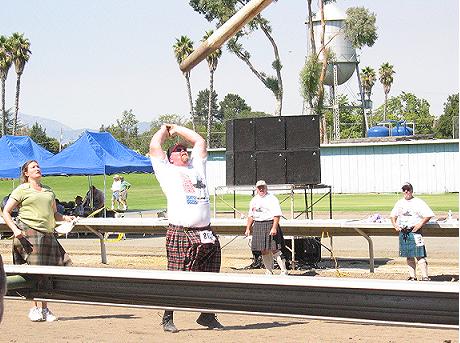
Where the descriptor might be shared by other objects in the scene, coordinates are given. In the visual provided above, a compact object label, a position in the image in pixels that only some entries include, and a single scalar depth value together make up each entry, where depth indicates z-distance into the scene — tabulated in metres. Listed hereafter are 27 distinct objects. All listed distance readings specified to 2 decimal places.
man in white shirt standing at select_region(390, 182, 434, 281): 14.02
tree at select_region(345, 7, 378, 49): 57.59
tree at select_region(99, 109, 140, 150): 101.41
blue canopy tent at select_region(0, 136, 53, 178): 25.59
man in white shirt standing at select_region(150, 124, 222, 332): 8.89
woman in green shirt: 9.75
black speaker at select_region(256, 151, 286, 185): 17.09
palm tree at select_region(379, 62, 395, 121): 94.25
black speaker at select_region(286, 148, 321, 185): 16.89
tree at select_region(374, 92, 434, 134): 97.40
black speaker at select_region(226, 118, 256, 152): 17.48
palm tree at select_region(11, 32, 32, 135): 71.94
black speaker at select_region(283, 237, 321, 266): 17.09
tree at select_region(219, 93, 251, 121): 150.74
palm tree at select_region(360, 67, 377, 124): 93.19
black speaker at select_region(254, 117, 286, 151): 17.20
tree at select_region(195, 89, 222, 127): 165.00
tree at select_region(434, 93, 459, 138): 80.94
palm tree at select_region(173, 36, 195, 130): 74.12
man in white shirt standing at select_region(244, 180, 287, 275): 14.56
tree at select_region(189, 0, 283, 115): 51.22
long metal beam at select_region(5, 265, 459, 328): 6.20
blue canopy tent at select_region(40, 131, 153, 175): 24.49
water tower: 63.53
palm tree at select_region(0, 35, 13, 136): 71.94
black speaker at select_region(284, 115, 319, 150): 16.92
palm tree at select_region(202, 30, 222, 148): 74.82
